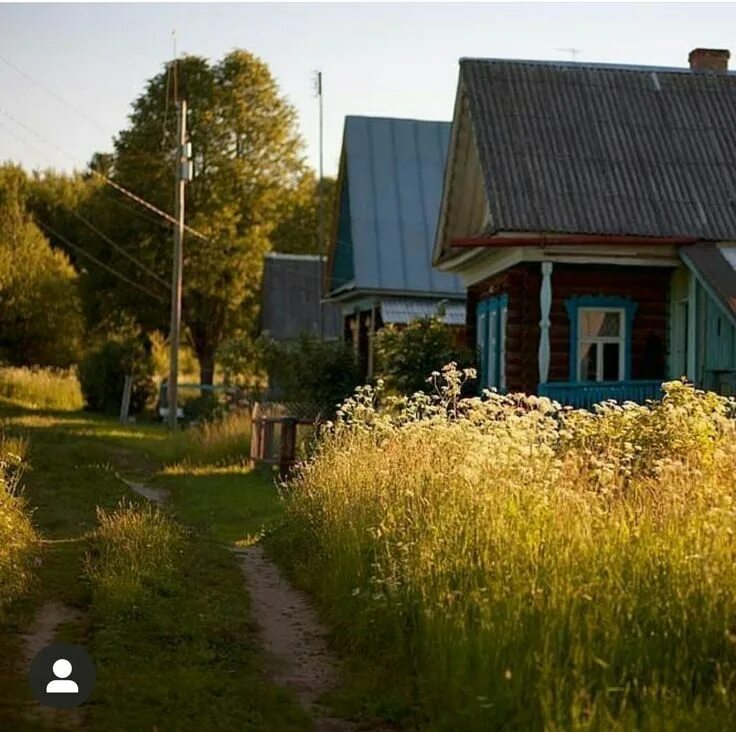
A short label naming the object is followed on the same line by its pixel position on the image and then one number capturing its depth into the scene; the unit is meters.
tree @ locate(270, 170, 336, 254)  62.97
